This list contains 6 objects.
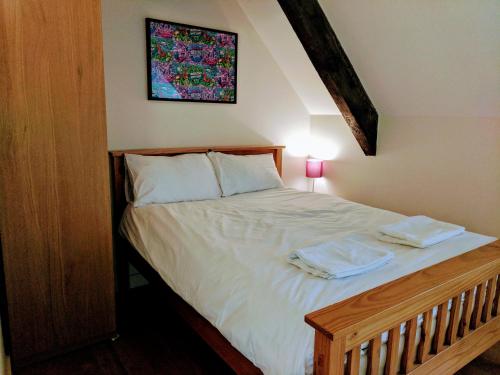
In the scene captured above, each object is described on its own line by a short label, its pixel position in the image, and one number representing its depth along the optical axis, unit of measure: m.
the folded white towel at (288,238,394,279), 1.51
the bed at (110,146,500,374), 1.20
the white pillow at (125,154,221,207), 2.60
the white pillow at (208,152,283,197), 3.02
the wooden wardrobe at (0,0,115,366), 1.76
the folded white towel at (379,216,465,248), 1.90
